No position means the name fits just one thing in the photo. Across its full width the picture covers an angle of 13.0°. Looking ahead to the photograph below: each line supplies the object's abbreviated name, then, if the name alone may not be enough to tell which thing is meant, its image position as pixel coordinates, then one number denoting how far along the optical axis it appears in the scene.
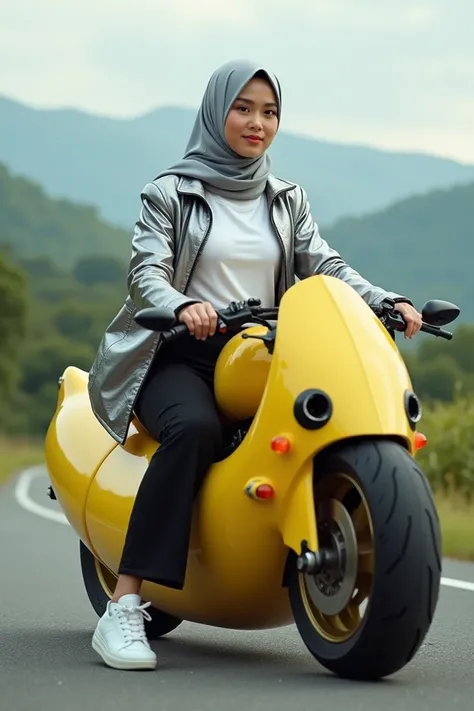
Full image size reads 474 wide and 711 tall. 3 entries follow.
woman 6.51
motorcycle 5.65
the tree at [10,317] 112.35
